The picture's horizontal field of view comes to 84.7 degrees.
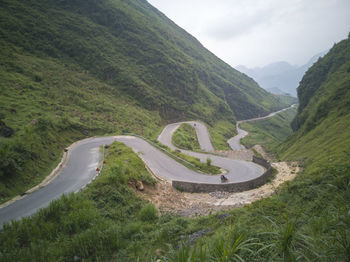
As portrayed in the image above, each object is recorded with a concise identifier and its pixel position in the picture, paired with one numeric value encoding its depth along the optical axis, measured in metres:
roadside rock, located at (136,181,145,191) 18.83
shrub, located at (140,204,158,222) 12.86
